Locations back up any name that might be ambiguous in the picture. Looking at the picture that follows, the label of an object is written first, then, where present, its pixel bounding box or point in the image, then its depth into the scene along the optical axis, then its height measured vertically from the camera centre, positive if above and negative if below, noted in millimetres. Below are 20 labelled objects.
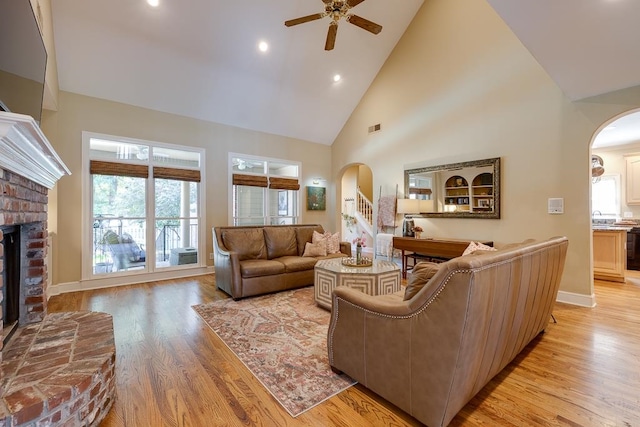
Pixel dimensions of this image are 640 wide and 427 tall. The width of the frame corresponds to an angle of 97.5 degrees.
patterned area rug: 1909 -1161
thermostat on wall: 3746 +110
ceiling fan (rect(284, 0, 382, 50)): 3172 +2400
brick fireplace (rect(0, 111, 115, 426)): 1336 -821
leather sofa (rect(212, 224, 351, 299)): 3861 -663
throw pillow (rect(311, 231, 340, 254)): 4949 -424
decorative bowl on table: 3565 -605
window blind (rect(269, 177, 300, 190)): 6465 +778
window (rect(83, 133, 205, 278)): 4508 +213
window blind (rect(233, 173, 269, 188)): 5902 +797
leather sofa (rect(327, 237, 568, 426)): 1358 -667
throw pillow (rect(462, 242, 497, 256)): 3242 -385
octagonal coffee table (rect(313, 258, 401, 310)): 3154 -726
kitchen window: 6191 +403
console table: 4332 -524
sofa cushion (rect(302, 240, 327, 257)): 4801 -563
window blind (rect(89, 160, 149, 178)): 4438 +807
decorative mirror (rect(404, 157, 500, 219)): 4418 +460
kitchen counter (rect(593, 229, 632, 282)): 4641 -668
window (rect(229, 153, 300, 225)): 5988 +601
